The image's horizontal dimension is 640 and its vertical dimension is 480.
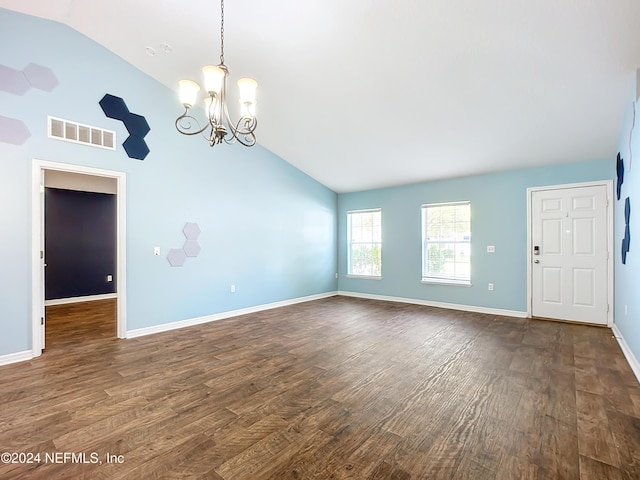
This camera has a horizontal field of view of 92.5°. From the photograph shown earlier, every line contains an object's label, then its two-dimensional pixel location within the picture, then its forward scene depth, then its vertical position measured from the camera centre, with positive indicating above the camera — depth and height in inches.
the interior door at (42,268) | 133.3 -12.9
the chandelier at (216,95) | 93.5 +46.2
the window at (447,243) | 217.3 -2.4
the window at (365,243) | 262.1 -3.2
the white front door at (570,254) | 171.6 -8.1
